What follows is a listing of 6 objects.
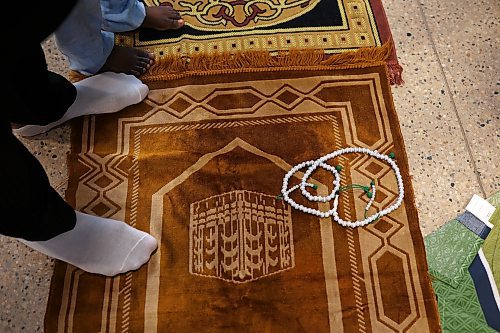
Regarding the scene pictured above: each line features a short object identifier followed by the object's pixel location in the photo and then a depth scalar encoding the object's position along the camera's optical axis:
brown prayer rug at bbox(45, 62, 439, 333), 1.02
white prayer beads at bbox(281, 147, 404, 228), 1.09
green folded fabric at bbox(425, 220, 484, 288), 1.05
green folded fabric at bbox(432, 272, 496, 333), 0.99
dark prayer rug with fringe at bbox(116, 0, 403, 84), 1.31
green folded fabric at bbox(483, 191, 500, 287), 1.05
